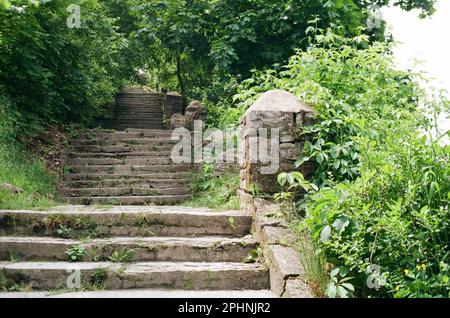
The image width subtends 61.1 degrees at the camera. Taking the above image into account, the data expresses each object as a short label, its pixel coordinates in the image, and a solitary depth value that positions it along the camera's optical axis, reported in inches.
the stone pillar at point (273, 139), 154.9
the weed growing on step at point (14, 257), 127.6
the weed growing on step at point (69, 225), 143.4
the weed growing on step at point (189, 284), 123.7
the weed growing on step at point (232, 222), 153.9
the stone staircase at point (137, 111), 535.8
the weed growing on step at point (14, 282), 116.3
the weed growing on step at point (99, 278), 120.2
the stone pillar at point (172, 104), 501.5
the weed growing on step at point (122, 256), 132.0
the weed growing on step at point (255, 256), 136.7
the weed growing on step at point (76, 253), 130.2
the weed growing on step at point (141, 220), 151.3
